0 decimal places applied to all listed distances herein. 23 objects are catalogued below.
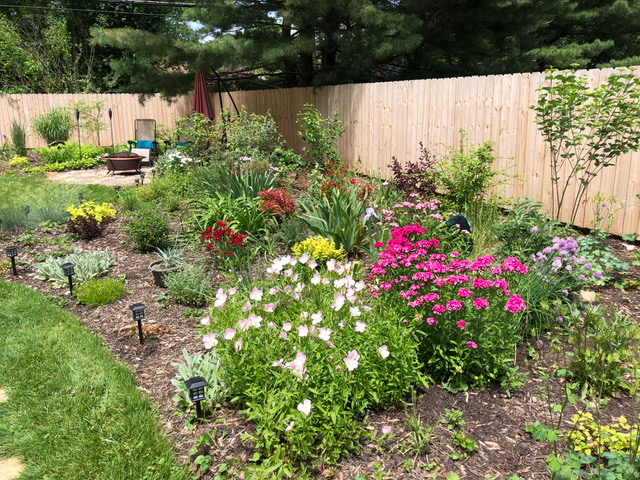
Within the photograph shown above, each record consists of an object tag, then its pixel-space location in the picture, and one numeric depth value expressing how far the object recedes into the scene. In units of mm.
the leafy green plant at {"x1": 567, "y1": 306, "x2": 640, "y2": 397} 2484
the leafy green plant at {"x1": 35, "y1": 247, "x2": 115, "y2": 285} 4297
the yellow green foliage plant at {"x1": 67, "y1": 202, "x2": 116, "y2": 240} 5371
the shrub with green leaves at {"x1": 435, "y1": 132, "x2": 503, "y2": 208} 5043
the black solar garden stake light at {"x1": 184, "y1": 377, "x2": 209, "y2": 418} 2285
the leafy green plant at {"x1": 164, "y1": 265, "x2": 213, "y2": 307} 3801
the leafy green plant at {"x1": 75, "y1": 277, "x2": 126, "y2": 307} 3891
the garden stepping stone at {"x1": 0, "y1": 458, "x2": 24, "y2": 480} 2188
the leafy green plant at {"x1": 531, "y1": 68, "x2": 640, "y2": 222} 3979
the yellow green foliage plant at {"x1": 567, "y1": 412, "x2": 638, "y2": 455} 2002
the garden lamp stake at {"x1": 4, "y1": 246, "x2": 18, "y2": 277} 4375
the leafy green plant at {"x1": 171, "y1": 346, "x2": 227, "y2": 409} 2520
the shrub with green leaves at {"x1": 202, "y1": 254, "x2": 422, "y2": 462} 2154
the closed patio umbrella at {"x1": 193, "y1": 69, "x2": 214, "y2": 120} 9898
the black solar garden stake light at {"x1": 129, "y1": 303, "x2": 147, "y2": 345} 3092
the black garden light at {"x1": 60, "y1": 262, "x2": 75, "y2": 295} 3928
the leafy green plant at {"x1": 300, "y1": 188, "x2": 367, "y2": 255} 4434
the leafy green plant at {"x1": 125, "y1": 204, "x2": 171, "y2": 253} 4910
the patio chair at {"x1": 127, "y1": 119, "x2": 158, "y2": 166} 11844
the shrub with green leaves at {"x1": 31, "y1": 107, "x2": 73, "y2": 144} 13430
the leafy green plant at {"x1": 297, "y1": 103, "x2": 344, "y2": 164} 7094
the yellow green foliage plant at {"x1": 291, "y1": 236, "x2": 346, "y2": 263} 3988
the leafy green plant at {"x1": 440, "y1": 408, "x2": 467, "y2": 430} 2287
